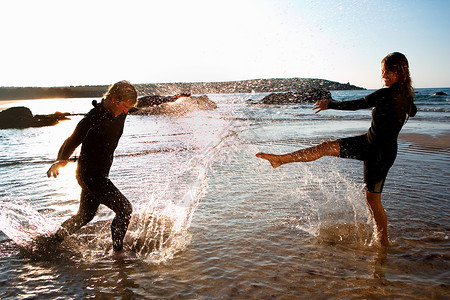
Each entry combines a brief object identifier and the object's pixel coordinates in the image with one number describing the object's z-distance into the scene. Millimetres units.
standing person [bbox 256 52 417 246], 3695
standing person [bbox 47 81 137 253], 3510
